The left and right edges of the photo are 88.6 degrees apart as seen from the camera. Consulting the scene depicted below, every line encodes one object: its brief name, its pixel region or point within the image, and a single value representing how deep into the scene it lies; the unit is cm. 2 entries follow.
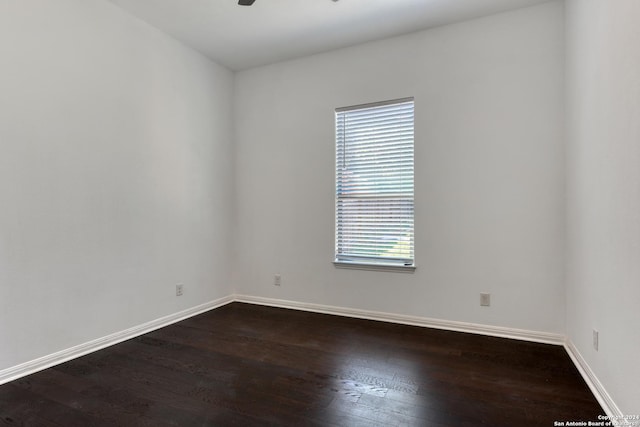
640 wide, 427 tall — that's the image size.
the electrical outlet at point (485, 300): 302
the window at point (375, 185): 335
